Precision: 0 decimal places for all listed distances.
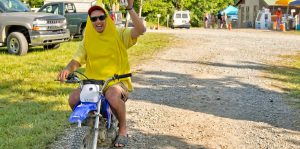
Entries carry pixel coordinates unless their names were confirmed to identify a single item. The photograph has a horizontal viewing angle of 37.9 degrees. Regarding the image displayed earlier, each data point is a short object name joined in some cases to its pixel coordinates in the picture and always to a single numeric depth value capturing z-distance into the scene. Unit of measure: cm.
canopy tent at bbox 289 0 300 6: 2729
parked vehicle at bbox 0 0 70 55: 1442
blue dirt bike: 385
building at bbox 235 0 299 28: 4139
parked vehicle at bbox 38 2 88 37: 1986
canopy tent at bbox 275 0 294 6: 2970
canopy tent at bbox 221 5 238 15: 5878
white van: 4313
